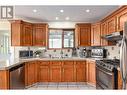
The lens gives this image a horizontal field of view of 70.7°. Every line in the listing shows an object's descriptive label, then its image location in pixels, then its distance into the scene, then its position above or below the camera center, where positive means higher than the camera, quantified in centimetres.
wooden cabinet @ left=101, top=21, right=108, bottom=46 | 264 +49
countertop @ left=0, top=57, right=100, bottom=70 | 173 -37
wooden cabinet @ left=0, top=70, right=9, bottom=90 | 164 -56
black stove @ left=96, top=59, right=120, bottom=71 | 174 -38
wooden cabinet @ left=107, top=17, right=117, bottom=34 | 219 +59
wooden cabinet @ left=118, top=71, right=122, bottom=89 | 159 -62
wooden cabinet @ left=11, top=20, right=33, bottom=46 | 278 +46
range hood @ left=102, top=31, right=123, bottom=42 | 185 +29
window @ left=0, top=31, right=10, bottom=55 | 356 +19
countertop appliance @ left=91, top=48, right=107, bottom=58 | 295 -18
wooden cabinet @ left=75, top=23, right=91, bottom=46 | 325 +53
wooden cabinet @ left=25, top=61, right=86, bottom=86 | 298 -78
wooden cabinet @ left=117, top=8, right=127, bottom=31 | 183 +62
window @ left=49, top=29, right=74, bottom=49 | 344 +38
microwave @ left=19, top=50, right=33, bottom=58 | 304 -20
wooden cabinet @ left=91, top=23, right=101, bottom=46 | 296 +45
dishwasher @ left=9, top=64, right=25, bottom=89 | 179 -65
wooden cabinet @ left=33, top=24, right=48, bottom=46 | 322 +49
